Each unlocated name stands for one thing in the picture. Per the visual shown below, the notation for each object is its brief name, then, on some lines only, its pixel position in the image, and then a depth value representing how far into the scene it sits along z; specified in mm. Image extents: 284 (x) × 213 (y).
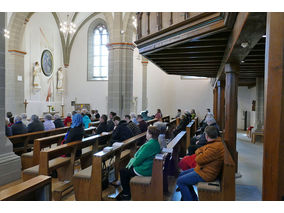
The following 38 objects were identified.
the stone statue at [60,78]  16667
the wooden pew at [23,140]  5636
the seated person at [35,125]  6480
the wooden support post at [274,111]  1642
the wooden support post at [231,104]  4801
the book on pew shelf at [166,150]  3706
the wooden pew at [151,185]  3299
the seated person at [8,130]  5590
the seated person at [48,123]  6993
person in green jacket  3496
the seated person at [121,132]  5387
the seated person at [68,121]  9903
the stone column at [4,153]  4492
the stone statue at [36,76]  14070
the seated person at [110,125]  7024
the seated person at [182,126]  8032
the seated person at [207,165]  3199
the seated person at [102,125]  6465
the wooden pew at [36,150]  4793
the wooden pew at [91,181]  3576
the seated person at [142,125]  7812
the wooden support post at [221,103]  9237
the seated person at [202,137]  5055
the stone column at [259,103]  9445
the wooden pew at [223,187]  2805
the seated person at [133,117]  8270
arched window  17406
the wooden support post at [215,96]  12288
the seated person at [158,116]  11669
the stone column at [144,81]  16820
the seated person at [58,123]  7934
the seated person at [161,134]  3930
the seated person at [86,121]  8906
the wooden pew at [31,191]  1880
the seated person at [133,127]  6458
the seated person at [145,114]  11430
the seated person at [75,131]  4785
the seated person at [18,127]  6007
